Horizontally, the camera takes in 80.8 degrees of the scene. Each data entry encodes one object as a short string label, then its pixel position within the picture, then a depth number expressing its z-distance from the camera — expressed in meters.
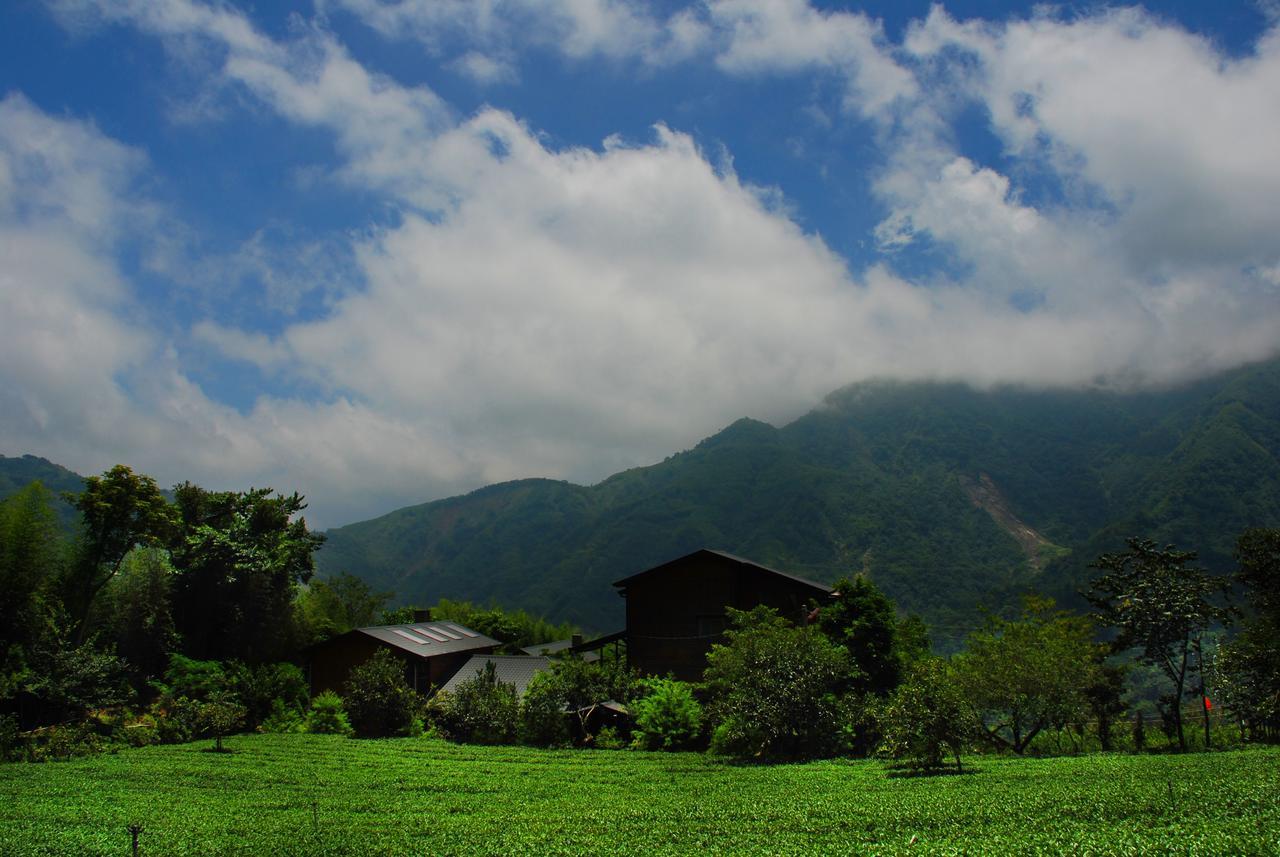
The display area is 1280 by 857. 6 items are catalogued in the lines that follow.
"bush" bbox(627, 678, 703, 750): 27.61
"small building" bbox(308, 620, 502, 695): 36.28
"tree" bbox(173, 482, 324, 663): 39.38
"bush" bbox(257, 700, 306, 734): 32.88
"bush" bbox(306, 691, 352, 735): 31.84
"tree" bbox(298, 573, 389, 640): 46.22
